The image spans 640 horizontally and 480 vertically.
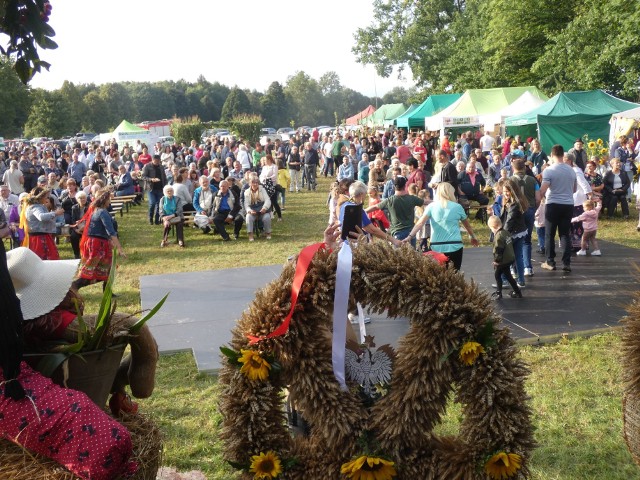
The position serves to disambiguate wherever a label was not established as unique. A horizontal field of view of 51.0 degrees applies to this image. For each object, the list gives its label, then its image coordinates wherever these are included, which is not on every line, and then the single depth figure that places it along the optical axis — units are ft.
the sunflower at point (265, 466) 10.78
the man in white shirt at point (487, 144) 83.25
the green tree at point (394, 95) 409.28
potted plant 10.07
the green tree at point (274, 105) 354.74
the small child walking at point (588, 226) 37.93
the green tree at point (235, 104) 326.85
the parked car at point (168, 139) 135.27
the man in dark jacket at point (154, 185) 59.36
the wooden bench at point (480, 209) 50.75
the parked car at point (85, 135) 209.49
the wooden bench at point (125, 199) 63.36
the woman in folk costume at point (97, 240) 32.19
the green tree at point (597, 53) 87.35
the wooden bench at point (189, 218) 53.11
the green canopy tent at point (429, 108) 112.98
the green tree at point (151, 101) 353.31
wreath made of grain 10.34
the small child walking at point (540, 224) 38.98
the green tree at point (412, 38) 171.52
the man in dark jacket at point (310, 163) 79.82
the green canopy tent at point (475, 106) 92.94
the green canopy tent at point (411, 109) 134.82
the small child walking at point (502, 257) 28.96
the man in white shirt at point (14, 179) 60.13
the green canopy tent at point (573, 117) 71.97
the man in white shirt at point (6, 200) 44.75
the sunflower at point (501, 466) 10.10
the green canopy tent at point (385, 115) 152.25
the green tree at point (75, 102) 251.39
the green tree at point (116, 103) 296.10
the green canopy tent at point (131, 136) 109.91
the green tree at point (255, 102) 350.23
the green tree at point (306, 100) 408.05
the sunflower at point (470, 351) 10.16
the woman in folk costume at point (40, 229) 34.55
